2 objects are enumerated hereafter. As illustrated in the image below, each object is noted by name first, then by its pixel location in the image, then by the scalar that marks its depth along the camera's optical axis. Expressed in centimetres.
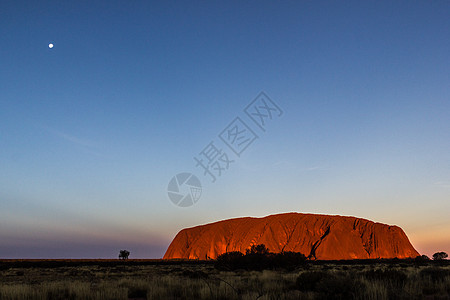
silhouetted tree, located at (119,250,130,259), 11703
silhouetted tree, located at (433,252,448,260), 9104
